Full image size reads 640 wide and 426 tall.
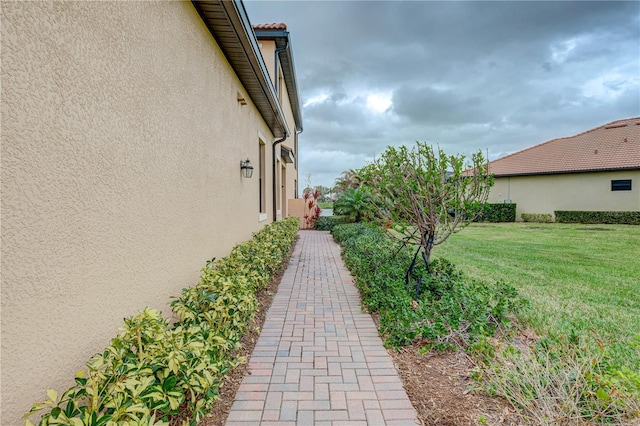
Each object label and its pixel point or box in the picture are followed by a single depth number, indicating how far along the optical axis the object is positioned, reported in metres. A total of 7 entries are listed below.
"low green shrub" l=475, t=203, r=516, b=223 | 23.59
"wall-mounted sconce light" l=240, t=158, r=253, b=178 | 6.58
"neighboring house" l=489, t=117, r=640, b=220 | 21.22
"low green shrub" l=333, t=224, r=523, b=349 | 3.80
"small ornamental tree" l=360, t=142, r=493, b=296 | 5.37
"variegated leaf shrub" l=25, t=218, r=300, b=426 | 1.66
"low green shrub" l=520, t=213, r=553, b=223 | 22.58
